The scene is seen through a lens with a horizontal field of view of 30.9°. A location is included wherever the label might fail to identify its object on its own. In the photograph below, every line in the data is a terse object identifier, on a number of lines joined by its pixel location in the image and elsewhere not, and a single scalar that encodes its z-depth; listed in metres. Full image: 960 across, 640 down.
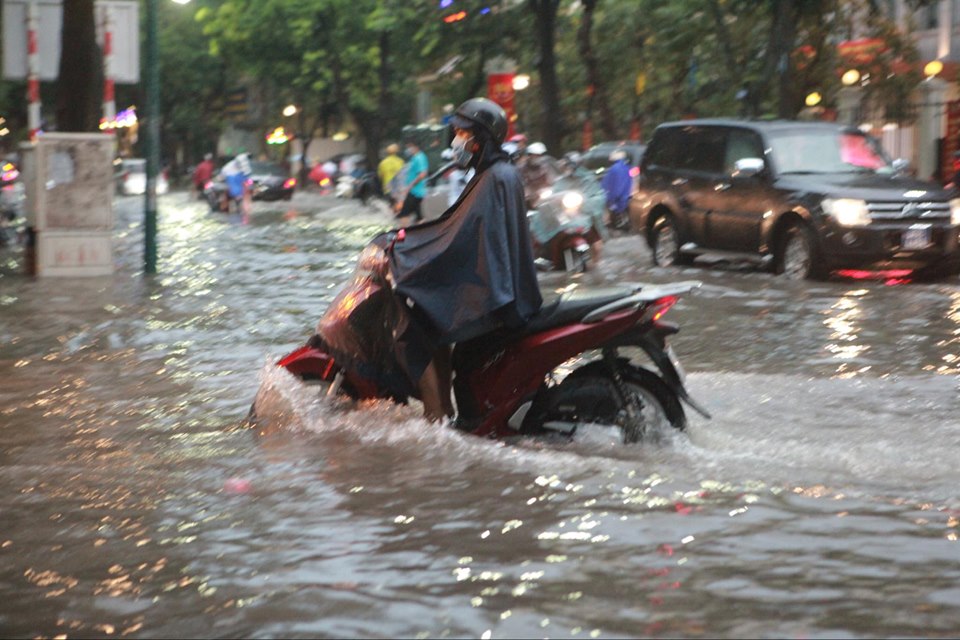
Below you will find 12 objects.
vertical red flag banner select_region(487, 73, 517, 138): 36.38
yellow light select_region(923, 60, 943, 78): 35.19
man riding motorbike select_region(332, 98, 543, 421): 8.07
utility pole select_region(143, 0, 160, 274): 20.48
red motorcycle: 7.90
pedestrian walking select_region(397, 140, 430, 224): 28.31
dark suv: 18.44
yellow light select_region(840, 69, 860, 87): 37.07
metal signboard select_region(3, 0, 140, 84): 23.12
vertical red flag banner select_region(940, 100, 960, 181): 33.97
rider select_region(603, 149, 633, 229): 30.20
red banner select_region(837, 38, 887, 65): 36.61
